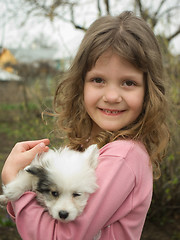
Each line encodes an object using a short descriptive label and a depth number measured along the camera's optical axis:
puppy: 0.65
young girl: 0.62
